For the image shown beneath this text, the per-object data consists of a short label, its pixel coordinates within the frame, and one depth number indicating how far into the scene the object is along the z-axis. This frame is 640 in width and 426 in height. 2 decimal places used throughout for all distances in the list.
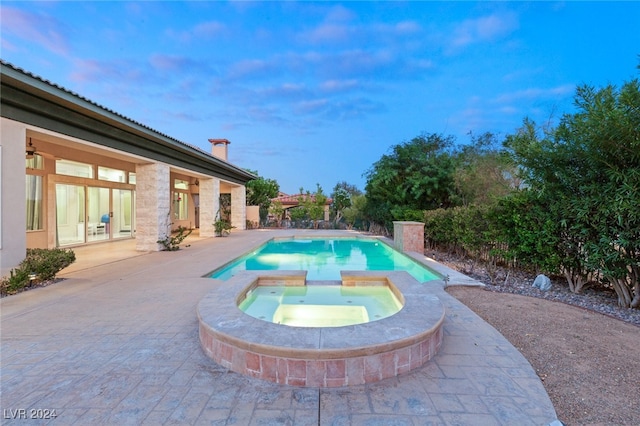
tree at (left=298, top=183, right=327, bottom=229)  22.91
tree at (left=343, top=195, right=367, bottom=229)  21.48
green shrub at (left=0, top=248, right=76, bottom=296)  5.52
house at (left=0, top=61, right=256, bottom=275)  5.77
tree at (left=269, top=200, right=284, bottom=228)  24.48
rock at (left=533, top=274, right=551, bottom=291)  6.18
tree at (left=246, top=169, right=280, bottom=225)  24.77
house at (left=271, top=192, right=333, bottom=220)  25.29
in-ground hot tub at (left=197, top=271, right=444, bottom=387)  2.70
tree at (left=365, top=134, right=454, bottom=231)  14.88
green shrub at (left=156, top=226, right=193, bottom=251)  10.95
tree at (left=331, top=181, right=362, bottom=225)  24.53
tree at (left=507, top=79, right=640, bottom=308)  4.41
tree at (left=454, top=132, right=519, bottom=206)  12.11
